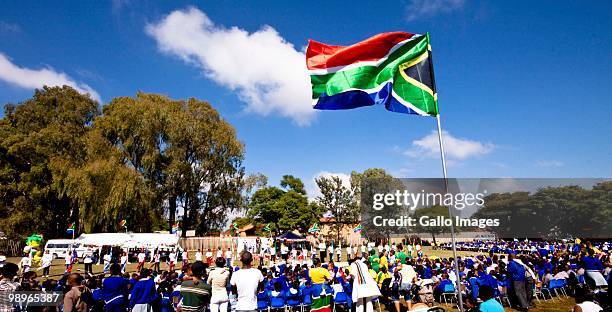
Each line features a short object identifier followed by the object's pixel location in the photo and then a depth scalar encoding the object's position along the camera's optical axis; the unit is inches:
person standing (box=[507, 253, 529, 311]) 483.5
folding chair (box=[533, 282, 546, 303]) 554.9
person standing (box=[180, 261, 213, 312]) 253.8
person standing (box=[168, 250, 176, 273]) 966.2
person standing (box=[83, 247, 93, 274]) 877.8
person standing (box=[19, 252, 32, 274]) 832.3
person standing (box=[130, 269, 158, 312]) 345.4
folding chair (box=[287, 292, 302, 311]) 457.6
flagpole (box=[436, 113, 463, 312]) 216.2
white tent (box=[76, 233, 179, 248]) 1058.7
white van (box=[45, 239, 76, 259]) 1305.0
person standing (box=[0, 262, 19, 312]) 225.1
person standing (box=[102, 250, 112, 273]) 872.9
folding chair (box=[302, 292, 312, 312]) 456.1
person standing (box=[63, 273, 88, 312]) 264.5
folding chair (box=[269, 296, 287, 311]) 446.9
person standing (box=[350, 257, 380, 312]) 320.8
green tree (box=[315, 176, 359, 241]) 2450.8
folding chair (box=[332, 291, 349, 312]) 464.8
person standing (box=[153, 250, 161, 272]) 1000.4
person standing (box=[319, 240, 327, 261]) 1189.7
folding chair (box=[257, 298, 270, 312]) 442.5
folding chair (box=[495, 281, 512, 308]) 505.7
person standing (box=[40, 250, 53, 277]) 827.8
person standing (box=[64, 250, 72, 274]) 904.7
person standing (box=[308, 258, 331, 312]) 431.5
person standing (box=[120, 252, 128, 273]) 933.8
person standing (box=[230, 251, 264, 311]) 252.5
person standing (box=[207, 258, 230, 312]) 267.9
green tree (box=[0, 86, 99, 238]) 1448.1
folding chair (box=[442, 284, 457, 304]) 535.1
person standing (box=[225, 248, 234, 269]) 1041.0
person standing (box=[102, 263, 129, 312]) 328.8
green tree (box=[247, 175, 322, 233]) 2573.8
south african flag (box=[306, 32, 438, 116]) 302.4
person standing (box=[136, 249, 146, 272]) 938.5
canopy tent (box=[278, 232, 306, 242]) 1473.4
